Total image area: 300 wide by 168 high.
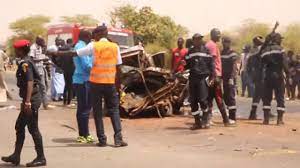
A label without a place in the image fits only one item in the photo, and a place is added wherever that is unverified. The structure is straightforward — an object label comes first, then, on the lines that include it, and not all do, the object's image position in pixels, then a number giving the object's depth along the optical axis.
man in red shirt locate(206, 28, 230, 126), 12.35
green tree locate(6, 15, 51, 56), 66.38
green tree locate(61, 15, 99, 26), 67.68
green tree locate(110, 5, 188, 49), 38.22
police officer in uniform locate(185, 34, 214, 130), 12.16
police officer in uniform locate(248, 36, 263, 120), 13.98
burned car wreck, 14.27
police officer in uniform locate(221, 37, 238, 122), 12.99
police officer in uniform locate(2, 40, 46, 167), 8.59
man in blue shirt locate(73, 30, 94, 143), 10.80
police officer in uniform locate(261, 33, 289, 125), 12.79
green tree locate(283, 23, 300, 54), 44.16
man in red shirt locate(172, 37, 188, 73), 15.32
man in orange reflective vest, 10.22
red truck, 23.31
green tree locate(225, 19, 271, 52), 50.94
